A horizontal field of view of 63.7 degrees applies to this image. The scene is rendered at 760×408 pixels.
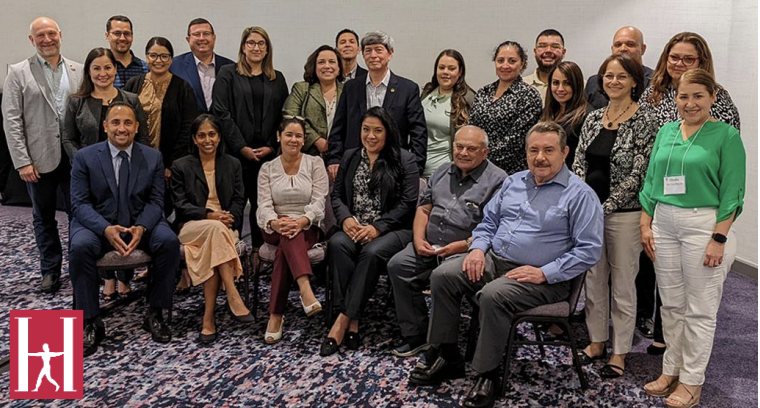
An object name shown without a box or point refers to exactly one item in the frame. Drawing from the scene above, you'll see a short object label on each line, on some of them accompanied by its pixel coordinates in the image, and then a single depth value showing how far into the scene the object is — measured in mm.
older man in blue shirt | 2641
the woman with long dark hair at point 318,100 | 3939
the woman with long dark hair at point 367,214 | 3230
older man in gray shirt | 3115
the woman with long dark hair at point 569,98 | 3223
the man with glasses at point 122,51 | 4051
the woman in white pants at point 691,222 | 2480
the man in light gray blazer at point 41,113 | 3859
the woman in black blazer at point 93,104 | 3648
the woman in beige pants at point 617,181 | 2830
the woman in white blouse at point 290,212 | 3326
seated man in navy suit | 3277
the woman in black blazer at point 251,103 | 3895
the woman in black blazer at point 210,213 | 3381
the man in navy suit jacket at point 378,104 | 3760
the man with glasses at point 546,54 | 3797
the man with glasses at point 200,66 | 4121
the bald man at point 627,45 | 3740
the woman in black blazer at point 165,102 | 3842
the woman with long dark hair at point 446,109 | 3744
